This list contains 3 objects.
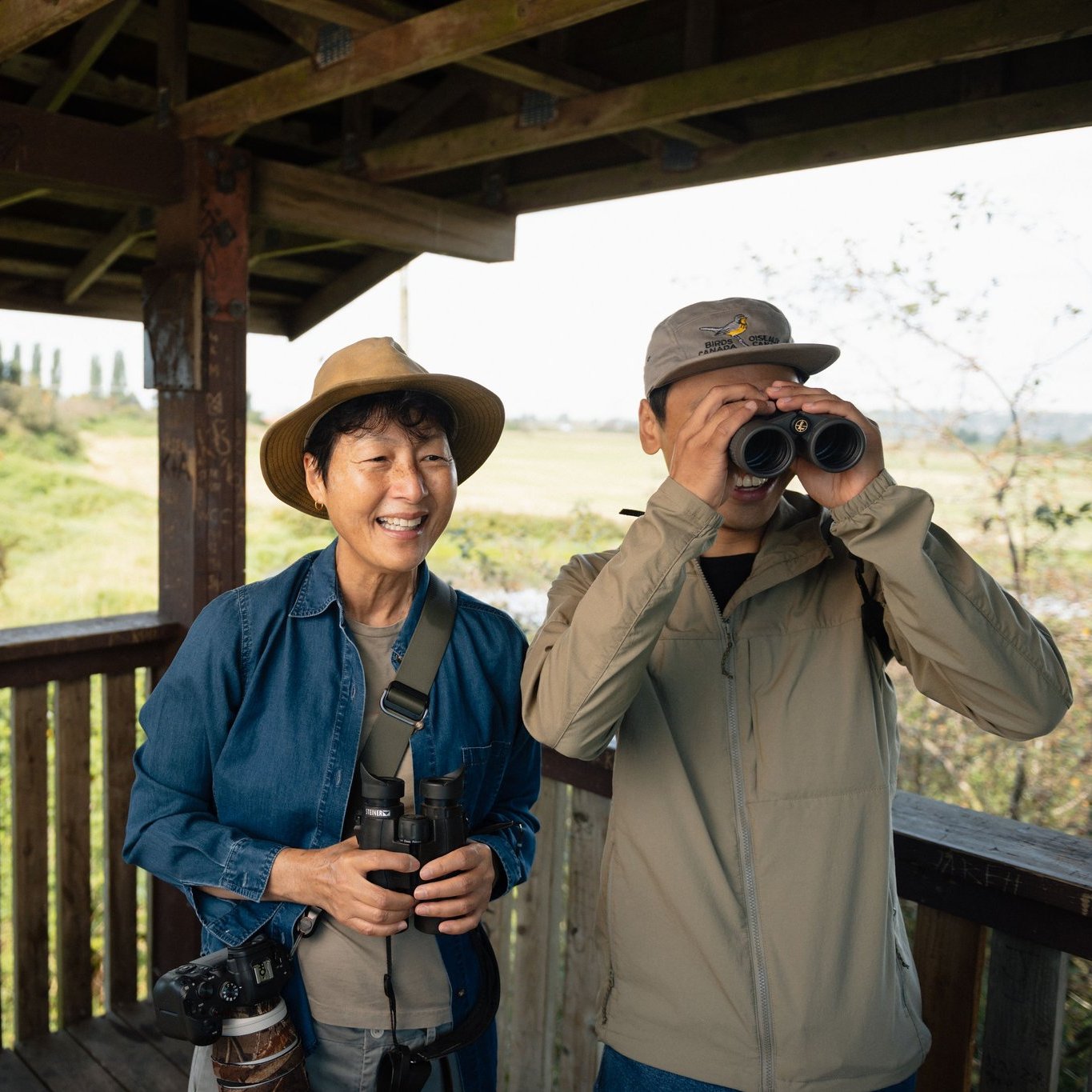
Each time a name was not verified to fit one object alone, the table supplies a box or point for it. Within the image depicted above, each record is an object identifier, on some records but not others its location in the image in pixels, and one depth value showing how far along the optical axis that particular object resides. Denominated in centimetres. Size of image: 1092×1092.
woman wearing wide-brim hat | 132
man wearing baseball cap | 115
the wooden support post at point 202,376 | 260
